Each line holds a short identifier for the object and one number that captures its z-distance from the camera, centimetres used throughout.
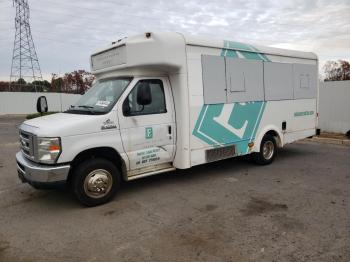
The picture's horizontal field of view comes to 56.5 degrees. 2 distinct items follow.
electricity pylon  4247
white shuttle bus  538
